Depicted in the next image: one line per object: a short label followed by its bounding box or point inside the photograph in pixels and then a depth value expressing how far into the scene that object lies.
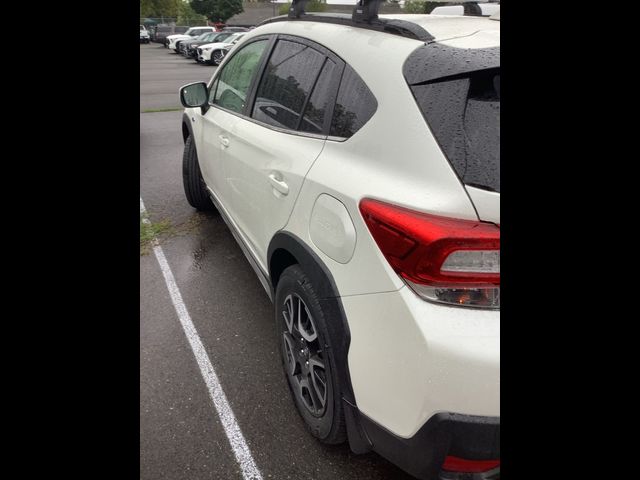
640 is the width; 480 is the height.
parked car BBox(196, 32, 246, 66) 22.47
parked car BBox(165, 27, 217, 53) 31.38
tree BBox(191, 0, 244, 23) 51.03
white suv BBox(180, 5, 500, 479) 1.29
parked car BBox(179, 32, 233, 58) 24.94
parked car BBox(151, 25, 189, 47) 43.08
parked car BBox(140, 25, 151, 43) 44.91
